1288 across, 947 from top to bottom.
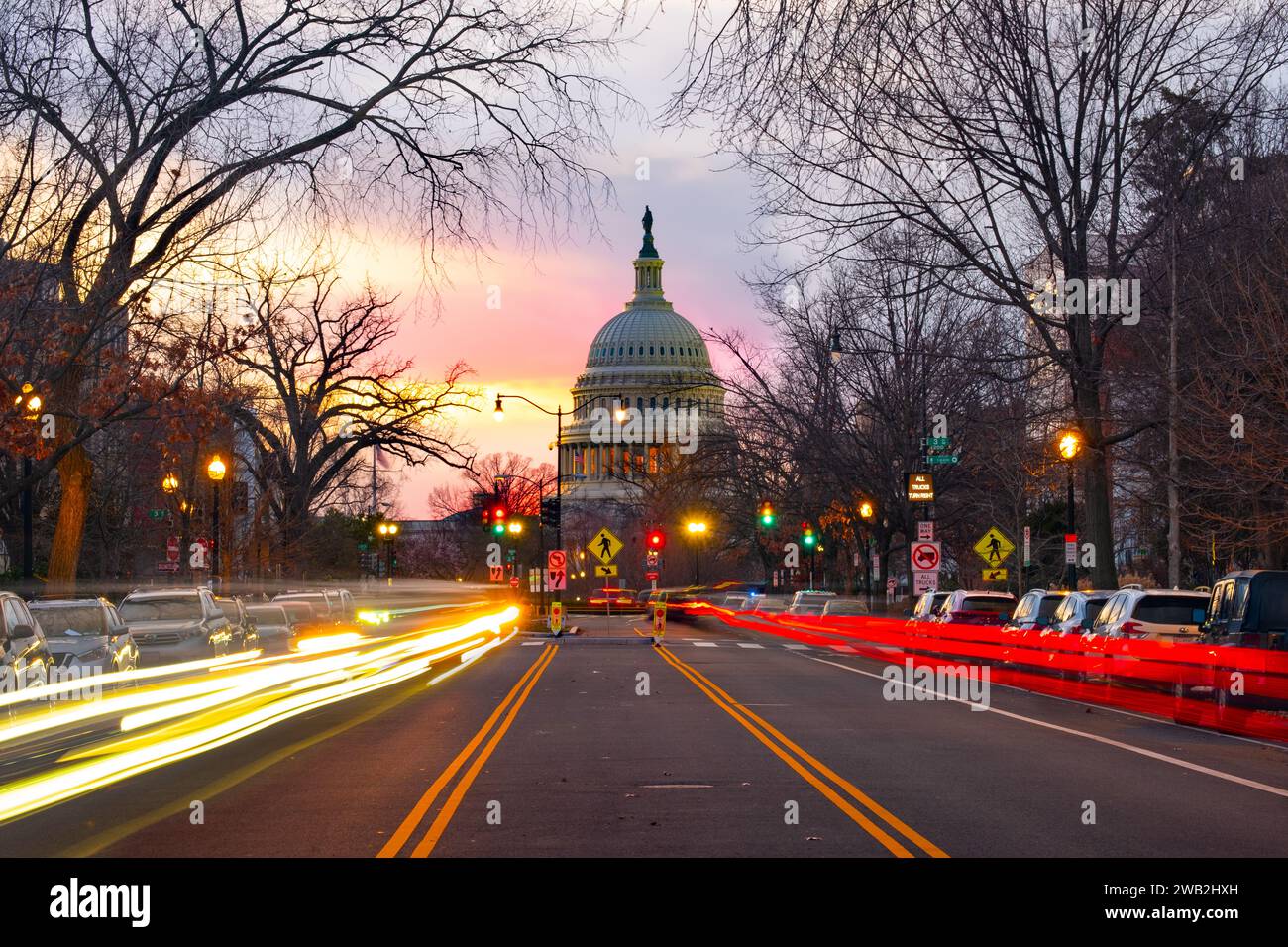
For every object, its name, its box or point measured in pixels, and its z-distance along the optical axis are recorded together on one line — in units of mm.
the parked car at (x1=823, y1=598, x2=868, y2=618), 49969
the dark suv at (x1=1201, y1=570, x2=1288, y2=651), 19141
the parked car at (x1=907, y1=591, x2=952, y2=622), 39188
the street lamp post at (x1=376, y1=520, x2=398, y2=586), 81188
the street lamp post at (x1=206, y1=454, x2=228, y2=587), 43594
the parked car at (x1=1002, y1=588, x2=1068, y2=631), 31188
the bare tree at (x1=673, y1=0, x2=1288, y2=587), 28312
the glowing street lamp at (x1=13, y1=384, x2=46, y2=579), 22656
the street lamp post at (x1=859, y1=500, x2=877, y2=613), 57862
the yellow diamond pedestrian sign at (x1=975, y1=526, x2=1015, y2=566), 42281
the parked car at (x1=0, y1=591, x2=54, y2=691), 18547
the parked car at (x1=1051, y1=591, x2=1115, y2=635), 27906
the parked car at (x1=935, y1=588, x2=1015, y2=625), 36094
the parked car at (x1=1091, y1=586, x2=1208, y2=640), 24266
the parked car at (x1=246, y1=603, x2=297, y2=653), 34750
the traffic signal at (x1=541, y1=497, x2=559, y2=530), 59438
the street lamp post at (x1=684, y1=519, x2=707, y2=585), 84000
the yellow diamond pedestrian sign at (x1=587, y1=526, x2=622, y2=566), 51500
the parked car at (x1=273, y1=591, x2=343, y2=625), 42781
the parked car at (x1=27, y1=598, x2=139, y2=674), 22766
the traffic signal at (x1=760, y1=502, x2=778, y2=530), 60656
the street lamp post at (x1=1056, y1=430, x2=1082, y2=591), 34781
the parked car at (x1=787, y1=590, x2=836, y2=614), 52669
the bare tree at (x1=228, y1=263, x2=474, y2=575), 54625
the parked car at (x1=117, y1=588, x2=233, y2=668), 28922
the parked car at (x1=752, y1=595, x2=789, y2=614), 61206
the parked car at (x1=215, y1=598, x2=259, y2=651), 32156
